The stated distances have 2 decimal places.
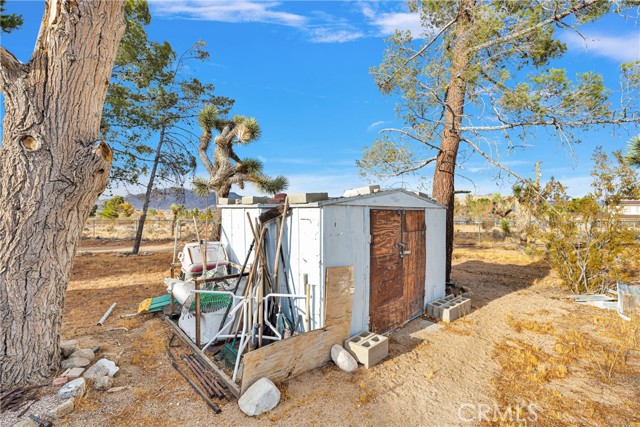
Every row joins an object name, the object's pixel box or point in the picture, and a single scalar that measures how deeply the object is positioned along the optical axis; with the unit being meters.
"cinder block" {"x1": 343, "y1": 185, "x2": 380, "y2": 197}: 4.39
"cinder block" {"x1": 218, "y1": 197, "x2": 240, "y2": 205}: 5.99
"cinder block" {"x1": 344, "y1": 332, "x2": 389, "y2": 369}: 3.56
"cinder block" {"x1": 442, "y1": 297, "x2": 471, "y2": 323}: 5.17
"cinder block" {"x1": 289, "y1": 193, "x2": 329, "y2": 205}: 3.80
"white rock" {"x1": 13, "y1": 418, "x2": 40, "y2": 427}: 2.33
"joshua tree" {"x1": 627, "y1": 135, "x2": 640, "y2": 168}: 8.10
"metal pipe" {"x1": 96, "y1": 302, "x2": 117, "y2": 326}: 4.75
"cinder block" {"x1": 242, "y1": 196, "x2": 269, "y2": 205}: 5.37
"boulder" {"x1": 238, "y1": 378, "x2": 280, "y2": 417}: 2.69
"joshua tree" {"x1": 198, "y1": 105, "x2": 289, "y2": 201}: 9.95
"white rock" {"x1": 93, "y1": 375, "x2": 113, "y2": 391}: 2.97
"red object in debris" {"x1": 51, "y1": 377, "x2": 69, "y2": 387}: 2.94
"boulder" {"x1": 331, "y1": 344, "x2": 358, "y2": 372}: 3.47
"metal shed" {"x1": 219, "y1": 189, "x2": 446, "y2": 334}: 3.79
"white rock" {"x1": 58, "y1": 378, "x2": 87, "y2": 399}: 2.75
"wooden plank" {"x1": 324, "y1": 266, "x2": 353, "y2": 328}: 3.70
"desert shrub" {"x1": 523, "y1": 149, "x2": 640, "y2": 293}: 6.12
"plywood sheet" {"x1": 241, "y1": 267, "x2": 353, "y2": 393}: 2.93
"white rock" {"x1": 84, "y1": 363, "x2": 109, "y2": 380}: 3.10
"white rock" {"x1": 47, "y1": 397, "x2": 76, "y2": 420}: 2.52
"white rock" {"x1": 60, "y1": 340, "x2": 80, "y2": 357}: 3.50
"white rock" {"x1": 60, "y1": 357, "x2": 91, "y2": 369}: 3.26
